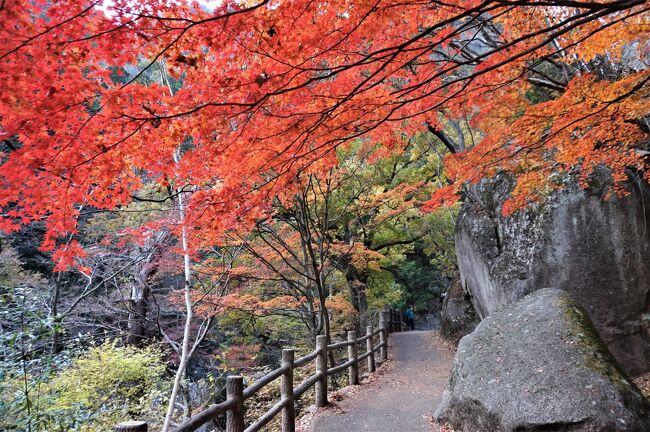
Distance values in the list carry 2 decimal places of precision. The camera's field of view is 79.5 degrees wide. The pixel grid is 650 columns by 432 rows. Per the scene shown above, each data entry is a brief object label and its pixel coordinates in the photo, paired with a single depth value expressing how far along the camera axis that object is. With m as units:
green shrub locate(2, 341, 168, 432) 5.18
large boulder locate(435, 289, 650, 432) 3.57
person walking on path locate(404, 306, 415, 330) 22.17
